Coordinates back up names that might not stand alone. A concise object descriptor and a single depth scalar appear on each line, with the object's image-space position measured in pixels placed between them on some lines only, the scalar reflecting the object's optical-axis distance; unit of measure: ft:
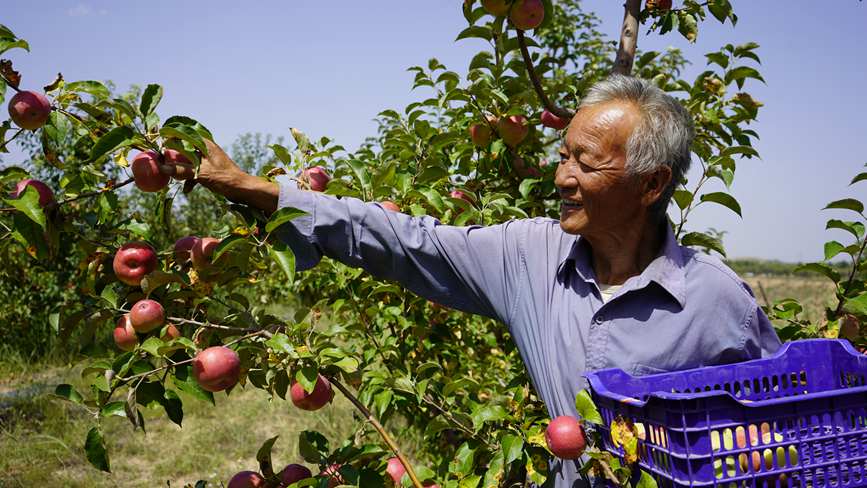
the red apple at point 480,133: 7.22
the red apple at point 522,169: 7.56
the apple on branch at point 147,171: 4.01
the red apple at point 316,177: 5.63
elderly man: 4.38
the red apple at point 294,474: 5.11
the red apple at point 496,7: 6.06
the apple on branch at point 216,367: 4.11
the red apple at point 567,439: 3.87
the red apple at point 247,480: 5.09
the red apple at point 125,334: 4.40
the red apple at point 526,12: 5.94
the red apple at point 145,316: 4.27
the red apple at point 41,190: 4.18
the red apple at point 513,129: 7.03
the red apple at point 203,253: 4.42
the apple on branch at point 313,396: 4.62
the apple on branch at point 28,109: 4.03
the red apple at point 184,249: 4.65
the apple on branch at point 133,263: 4.42
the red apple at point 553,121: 7.02
